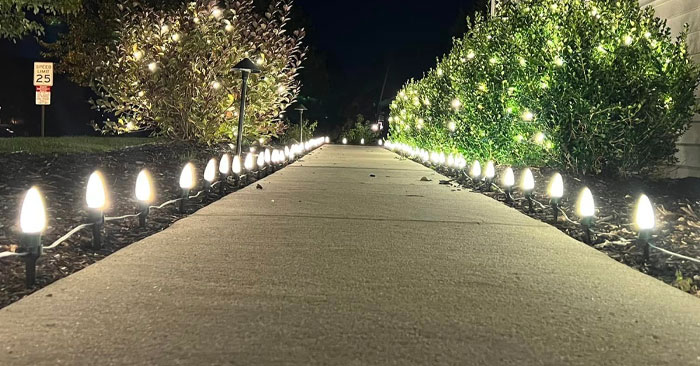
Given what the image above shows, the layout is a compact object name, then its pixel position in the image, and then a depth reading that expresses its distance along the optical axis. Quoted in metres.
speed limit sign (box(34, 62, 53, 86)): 22.67
